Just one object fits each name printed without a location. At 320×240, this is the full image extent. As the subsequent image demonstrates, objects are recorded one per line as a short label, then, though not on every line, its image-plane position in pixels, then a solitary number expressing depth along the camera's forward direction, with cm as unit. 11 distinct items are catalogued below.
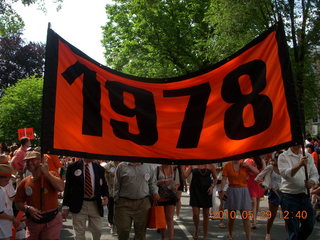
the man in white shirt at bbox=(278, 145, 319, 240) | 704
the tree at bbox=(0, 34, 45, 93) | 4825
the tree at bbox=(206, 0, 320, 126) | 2228
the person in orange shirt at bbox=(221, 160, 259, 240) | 916
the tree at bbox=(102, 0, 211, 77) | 2989
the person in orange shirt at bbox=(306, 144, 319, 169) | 1375
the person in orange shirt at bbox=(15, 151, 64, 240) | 574
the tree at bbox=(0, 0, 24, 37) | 1782
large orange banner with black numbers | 505
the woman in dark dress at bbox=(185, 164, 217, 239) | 981
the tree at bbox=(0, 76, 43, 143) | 4050
